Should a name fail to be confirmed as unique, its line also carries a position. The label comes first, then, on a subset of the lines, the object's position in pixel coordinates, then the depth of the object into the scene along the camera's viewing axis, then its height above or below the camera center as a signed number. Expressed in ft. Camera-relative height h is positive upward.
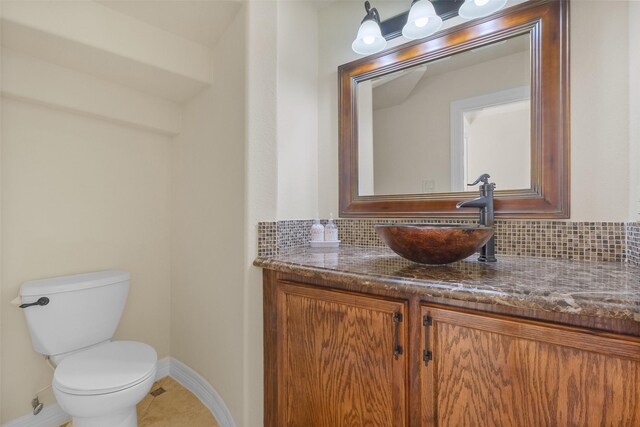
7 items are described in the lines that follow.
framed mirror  3.62 +1.38
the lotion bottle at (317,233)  4.90 -0.40
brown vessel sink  2.86 -0.35
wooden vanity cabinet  2.05 -1.43
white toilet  3.65 -2.17
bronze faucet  3.44 -0.01
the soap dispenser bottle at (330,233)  4.93 -0.40
